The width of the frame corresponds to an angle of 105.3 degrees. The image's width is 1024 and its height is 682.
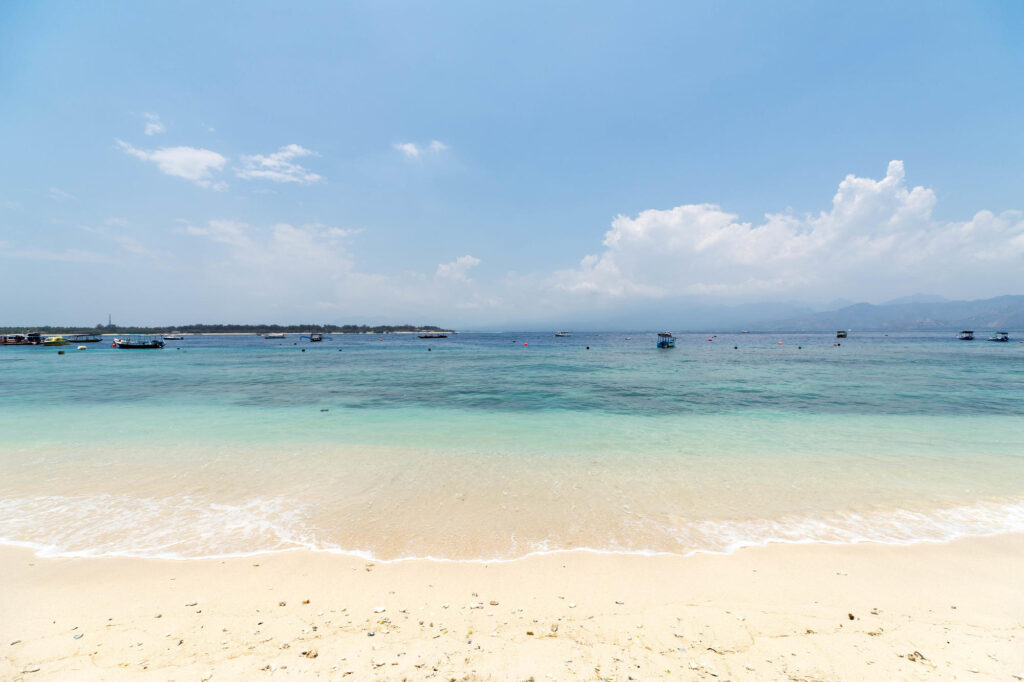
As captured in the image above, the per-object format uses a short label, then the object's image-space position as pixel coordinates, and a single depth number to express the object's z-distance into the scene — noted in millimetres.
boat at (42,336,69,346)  76062
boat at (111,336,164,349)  69362
